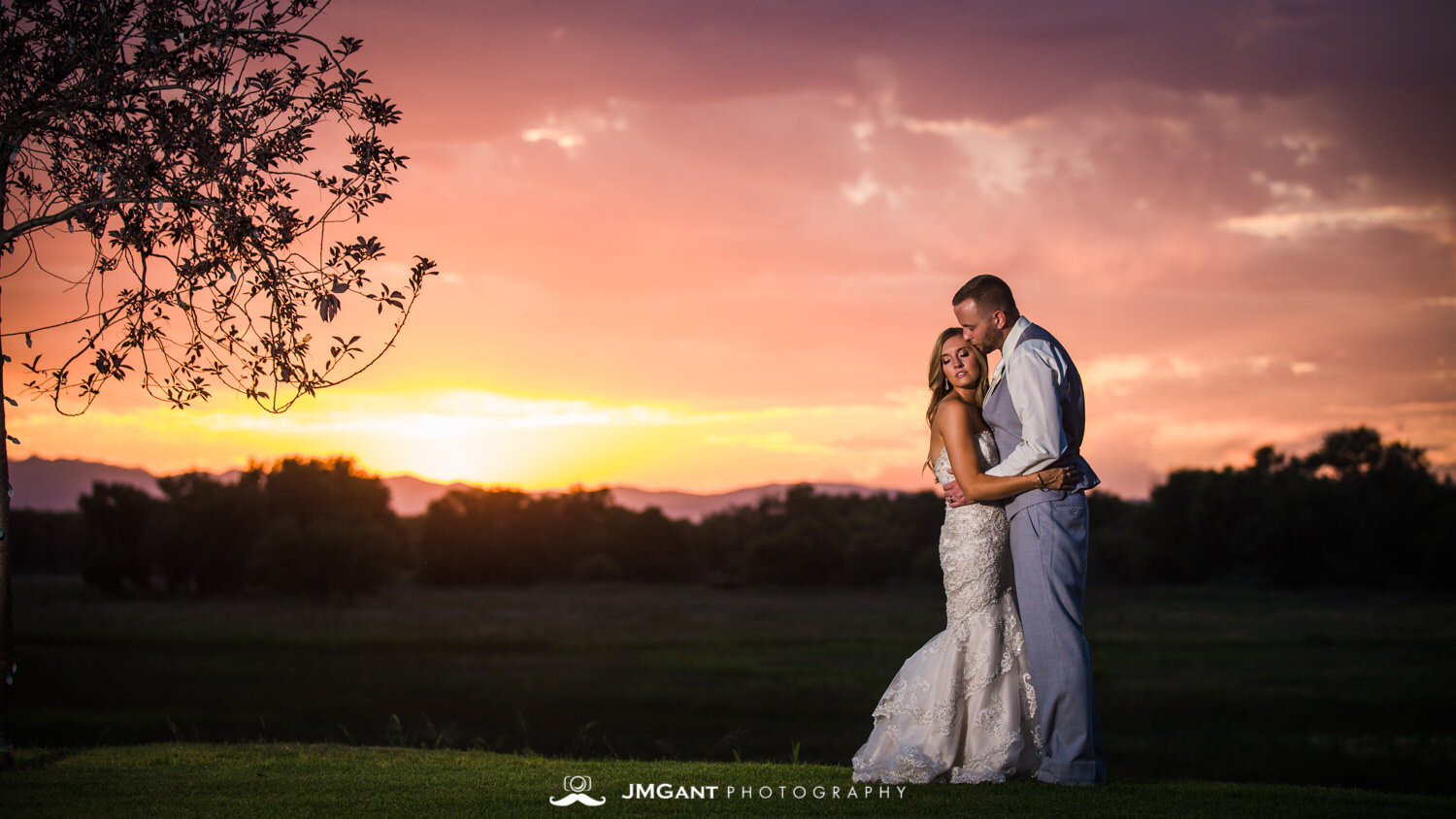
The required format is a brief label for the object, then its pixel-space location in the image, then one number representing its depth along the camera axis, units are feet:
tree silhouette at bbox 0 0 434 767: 26.48
